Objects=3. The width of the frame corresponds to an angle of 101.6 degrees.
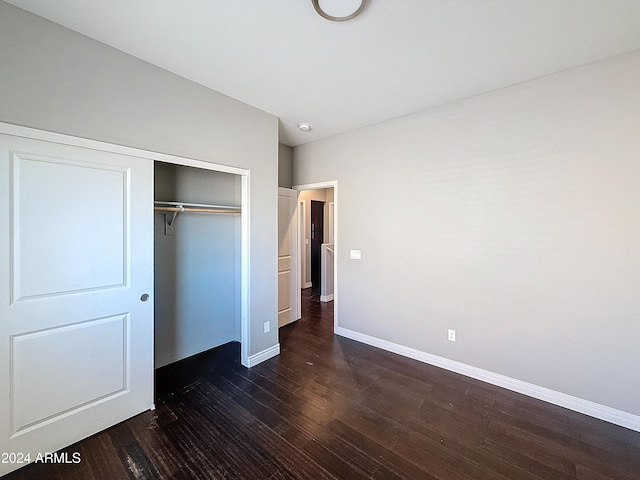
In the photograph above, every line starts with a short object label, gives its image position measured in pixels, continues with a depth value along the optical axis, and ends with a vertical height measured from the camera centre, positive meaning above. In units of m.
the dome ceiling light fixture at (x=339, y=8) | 1.51 +1.38
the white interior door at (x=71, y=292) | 1.59 -0.37
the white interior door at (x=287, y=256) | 3.97 -0.25
